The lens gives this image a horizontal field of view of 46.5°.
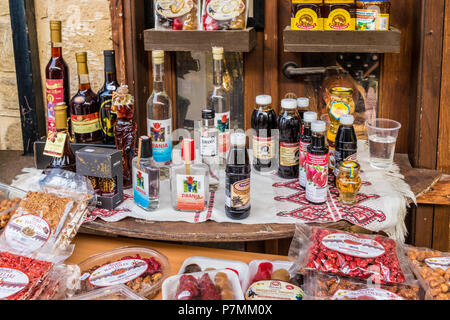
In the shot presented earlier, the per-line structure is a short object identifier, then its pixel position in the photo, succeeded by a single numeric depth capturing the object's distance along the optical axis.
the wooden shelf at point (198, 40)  1.80
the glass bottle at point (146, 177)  1.51
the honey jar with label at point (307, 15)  1.70
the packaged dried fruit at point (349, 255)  1.30
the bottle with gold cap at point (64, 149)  1.55
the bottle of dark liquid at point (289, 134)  1.70
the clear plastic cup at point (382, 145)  1.80
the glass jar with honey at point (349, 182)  1.54
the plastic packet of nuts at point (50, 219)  1.46
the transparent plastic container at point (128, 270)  1.35
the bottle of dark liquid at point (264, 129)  1.72
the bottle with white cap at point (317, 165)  1.51
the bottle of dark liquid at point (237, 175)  1.45
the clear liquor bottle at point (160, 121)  1.70
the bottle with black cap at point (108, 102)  1.77
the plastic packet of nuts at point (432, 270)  1.26
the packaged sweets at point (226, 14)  1.79
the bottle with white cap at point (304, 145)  1.64
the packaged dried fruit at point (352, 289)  1.24
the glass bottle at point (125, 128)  1.60
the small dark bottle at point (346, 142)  1.63
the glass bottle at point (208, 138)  1.61
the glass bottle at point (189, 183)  1.50
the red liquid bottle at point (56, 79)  1.78
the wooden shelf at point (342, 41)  1.68
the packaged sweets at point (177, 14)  1.83
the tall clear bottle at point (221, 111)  1.75
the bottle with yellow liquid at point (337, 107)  1.74
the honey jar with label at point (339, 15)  1.68
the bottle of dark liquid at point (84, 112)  1.75
